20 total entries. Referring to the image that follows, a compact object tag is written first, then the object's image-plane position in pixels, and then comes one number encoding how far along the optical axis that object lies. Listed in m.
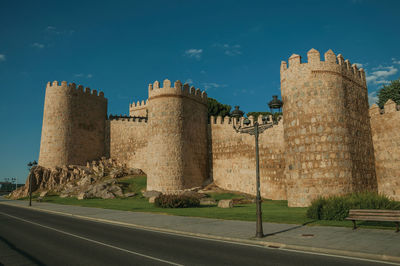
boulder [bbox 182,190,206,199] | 25.86
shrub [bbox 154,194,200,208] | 22.50
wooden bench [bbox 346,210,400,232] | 10.28
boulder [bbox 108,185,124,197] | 31.77
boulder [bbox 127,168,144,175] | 39.47
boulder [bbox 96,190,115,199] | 31.14
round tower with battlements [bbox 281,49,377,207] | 20.22
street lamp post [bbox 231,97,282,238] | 10.66
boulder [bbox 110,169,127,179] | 38.13
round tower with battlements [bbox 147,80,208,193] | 30.92
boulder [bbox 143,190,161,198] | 29.14
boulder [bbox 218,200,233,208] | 21.55
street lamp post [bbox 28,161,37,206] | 32.09
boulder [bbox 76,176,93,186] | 36.97
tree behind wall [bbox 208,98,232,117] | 55.66
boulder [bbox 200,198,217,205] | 24.71
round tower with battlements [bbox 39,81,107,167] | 42.34
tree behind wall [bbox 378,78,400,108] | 33.12
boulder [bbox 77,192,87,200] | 31.23
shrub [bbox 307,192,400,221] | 13.84
